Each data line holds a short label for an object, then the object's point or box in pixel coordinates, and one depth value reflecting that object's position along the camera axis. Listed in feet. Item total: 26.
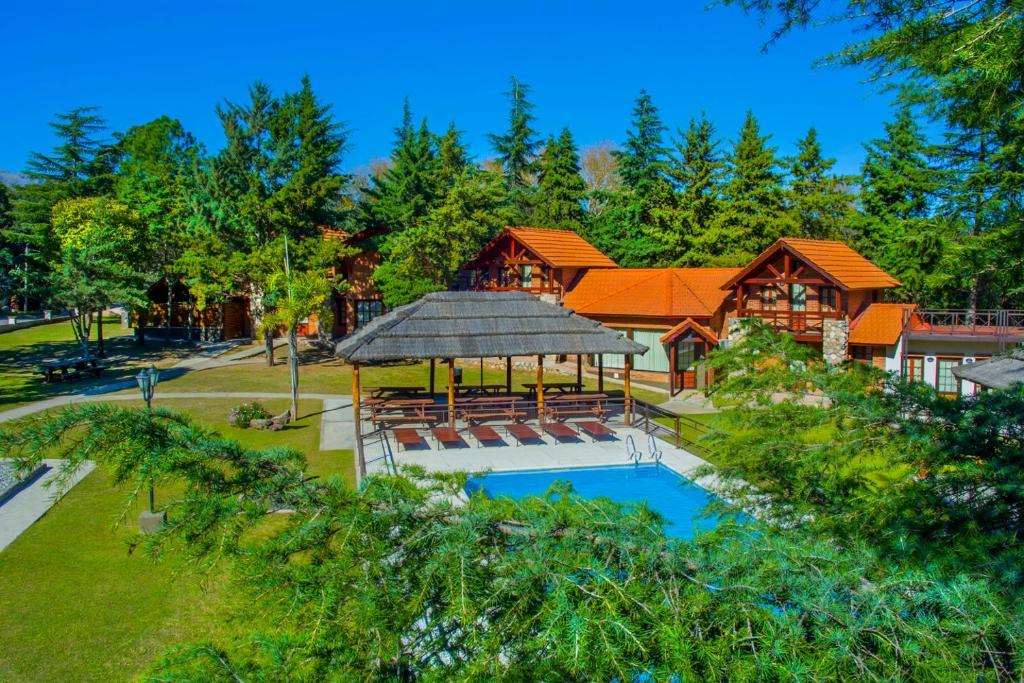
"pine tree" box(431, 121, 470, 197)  117.50
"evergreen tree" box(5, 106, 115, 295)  131.13
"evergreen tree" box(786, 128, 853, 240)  116.78
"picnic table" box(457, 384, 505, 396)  74.90
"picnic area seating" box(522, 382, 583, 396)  73.56
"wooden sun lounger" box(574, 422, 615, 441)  61.41
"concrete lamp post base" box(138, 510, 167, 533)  37.30
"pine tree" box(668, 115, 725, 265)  121.39
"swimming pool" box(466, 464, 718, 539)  49.48
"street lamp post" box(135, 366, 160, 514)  41.32
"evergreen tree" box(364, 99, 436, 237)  113.29
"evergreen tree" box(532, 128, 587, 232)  133.80
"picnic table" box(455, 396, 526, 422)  63.62
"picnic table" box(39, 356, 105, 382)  82.94
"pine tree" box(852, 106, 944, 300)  102.20
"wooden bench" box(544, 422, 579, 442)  60.94
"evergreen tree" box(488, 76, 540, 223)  147.74
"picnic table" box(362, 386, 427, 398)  71.00
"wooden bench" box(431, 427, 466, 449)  58.49
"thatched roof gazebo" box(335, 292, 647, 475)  61.93
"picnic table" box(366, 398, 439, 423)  61.98
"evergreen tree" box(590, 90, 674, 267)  126.19
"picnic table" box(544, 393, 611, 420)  66.28
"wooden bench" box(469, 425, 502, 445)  59.49
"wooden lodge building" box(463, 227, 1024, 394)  80.38
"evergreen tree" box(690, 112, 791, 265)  116.78
